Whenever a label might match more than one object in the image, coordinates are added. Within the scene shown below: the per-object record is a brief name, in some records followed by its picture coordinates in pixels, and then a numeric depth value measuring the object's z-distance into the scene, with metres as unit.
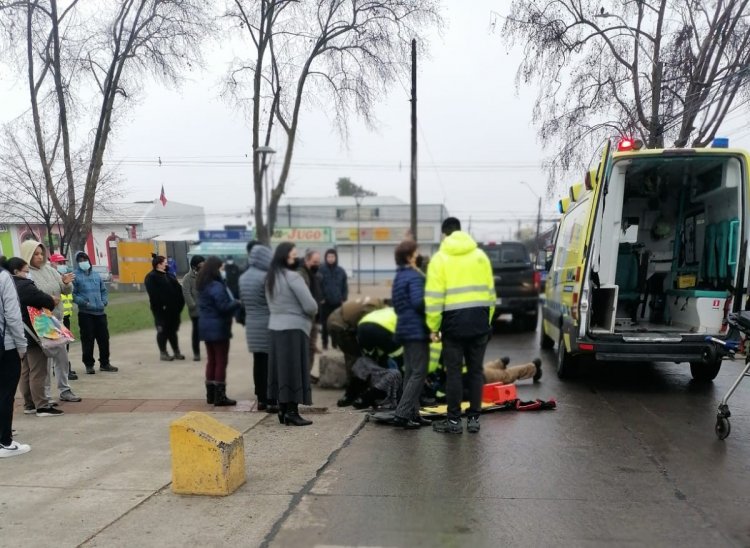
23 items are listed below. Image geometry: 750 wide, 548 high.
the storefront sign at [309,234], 44.94
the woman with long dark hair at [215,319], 6.29
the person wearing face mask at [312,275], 7.66
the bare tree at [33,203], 11.69
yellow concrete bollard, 3.79
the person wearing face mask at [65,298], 7.94
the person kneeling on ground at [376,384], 5.91
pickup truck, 13.17
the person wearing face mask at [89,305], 7.96
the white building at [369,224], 52.38
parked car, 8.40
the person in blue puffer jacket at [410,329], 5.16
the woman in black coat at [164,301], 9.05
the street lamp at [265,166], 16.22
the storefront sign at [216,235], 14.34
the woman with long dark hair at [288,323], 5.35
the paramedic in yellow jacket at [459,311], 4.98
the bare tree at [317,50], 17.22
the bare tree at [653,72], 13.27
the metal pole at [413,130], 17.19
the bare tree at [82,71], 13.05
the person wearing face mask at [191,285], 8.99
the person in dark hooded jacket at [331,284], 9.97
